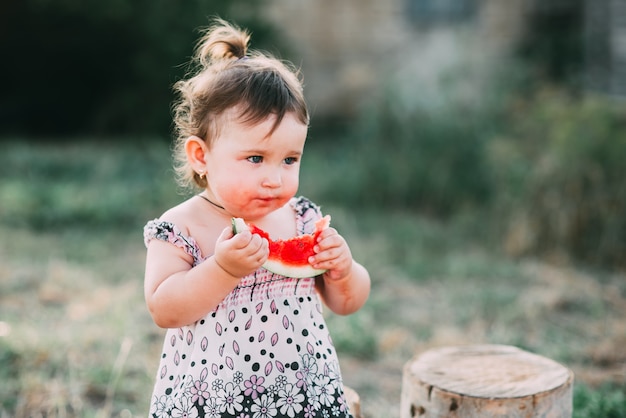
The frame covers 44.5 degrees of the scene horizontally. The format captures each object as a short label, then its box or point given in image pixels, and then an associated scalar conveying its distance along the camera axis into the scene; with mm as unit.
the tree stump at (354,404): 2789
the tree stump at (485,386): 2799
